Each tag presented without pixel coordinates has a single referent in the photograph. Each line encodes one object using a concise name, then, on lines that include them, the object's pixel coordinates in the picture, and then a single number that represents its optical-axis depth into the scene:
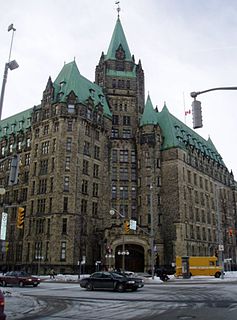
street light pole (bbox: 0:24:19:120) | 19.50
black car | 27.66
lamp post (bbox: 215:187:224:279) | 48.81
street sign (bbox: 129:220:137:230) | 40.72
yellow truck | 55.69
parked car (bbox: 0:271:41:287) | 35.91
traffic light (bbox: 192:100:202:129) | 13.48
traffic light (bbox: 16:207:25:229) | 23.50
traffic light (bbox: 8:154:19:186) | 17.30
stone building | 59.34
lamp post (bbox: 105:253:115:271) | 57.12
